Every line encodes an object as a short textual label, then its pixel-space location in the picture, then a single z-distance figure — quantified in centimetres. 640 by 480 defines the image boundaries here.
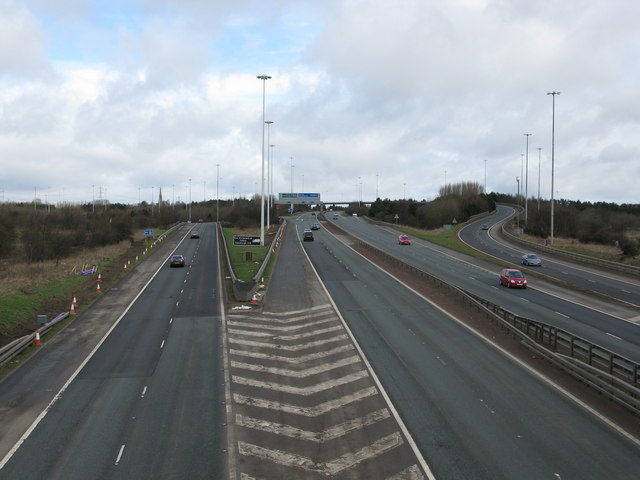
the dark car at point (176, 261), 5331
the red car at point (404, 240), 7886
